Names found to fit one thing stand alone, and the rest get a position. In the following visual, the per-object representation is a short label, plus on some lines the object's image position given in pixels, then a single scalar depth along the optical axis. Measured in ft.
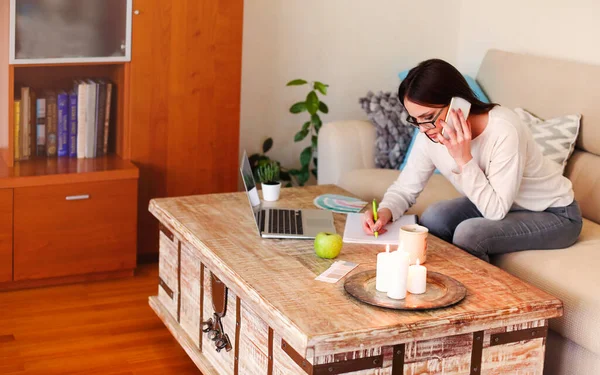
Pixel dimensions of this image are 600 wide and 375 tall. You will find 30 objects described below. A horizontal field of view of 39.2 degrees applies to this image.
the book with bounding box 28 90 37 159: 10.71
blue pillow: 11.73
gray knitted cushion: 11.75
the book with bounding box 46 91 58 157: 10.84
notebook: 7.85
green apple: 7.29
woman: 7.58
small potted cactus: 9.18
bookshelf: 10.05
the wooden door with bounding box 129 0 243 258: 10.66
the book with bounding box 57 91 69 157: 10.84
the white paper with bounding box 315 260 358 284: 6.83
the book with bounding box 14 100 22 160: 10.55
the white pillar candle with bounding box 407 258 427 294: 6.46
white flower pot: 9.17
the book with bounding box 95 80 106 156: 11.01
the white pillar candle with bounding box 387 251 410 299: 6.32
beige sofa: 7.38
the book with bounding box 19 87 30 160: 10.59
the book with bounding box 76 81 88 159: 10.85
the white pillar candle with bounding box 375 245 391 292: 6.40
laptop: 7.94
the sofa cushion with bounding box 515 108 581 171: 10.13
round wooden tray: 6.23
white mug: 7.16
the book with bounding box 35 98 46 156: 10.78
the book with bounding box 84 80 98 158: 10.92
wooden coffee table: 5.94
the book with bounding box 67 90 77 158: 10.90
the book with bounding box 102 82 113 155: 11.08
